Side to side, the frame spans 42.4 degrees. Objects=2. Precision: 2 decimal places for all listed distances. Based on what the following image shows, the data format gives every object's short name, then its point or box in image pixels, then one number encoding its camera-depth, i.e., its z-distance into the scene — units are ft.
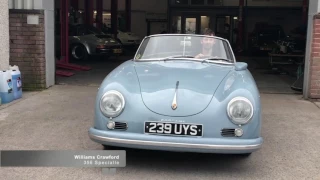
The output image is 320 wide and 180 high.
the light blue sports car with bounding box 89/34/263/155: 12.94
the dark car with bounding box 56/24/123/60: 53.62
